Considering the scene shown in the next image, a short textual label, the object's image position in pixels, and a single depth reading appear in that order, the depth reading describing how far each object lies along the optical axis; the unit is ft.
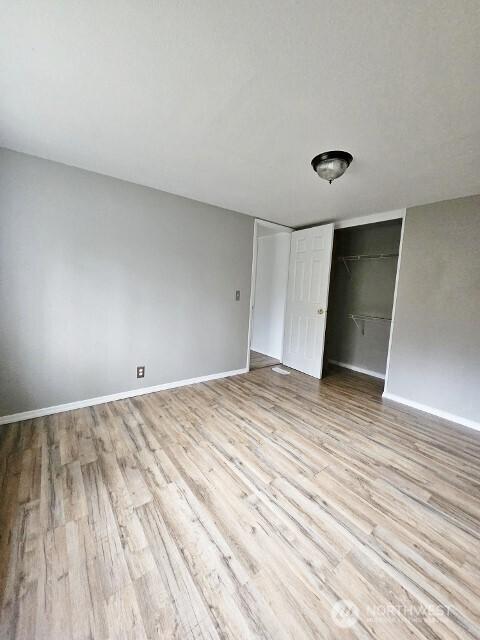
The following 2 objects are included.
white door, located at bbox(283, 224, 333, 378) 11.64
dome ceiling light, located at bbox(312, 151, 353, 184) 5.98
